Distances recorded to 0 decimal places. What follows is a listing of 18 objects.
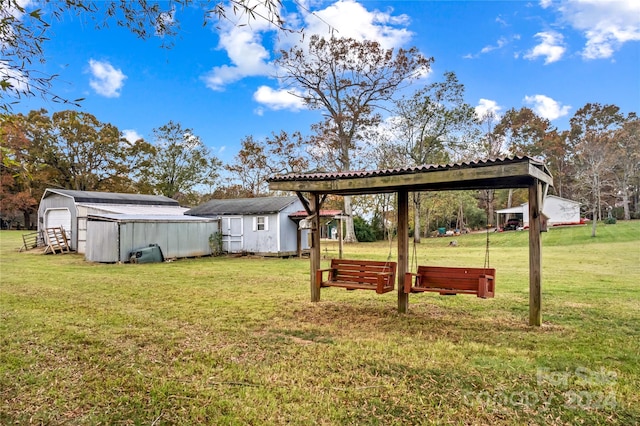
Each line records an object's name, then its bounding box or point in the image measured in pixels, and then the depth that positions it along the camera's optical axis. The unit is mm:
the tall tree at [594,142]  31688
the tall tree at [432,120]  28422
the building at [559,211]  36562
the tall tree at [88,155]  34781
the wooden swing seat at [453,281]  6012
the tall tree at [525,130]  43812
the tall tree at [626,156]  38375
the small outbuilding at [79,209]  21359
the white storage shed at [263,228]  19812
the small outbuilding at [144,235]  17141
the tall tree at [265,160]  32750
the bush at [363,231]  34656
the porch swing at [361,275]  6844
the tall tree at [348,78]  28328
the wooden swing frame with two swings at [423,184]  5531
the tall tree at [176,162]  38281
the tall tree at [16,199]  32491
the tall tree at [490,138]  33991
